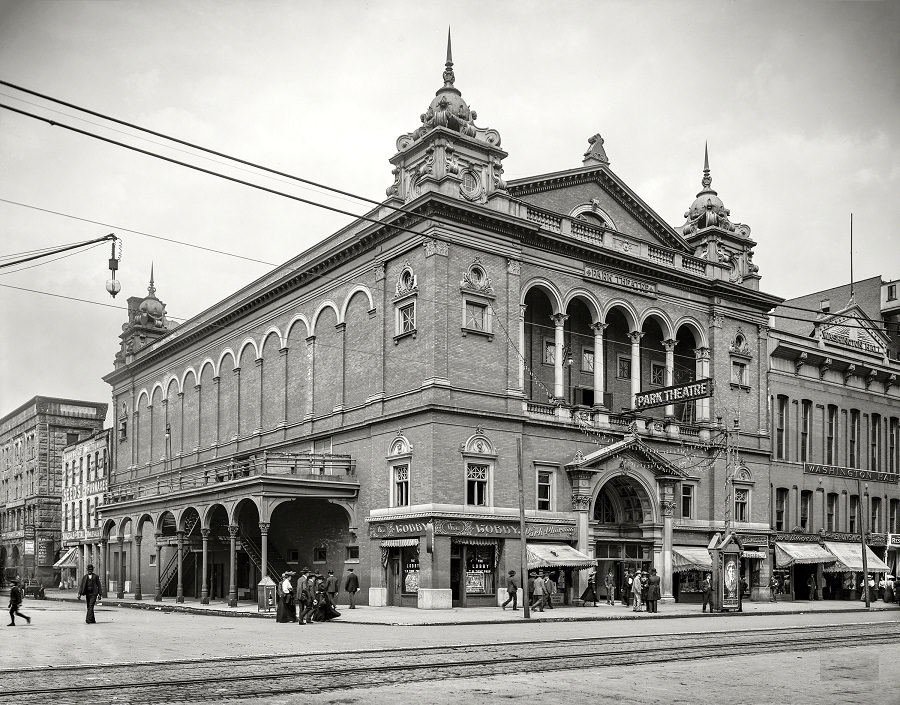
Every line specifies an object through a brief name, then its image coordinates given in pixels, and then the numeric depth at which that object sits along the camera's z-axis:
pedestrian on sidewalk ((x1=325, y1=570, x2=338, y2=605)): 31.46
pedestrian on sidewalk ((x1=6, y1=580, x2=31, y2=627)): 26.81
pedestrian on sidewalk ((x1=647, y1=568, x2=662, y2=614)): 34.47
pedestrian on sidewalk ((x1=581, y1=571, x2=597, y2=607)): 38.03
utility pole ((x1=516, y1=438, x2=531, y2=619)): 30.26
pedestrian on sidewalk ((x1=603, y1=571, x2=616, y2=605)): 38.62
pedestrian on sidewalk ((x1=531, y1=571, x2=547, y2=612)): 33.69
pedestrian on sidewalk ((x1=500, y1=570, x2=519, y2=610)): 34.47
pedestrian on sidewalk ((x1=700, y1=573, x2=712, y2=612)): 35.72
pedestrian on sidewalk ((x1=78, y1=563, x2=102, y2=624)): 29.39
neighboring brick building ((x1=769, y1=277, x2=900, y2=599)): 50.81
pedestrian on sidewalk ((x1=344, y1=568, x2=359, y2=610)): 35.25
